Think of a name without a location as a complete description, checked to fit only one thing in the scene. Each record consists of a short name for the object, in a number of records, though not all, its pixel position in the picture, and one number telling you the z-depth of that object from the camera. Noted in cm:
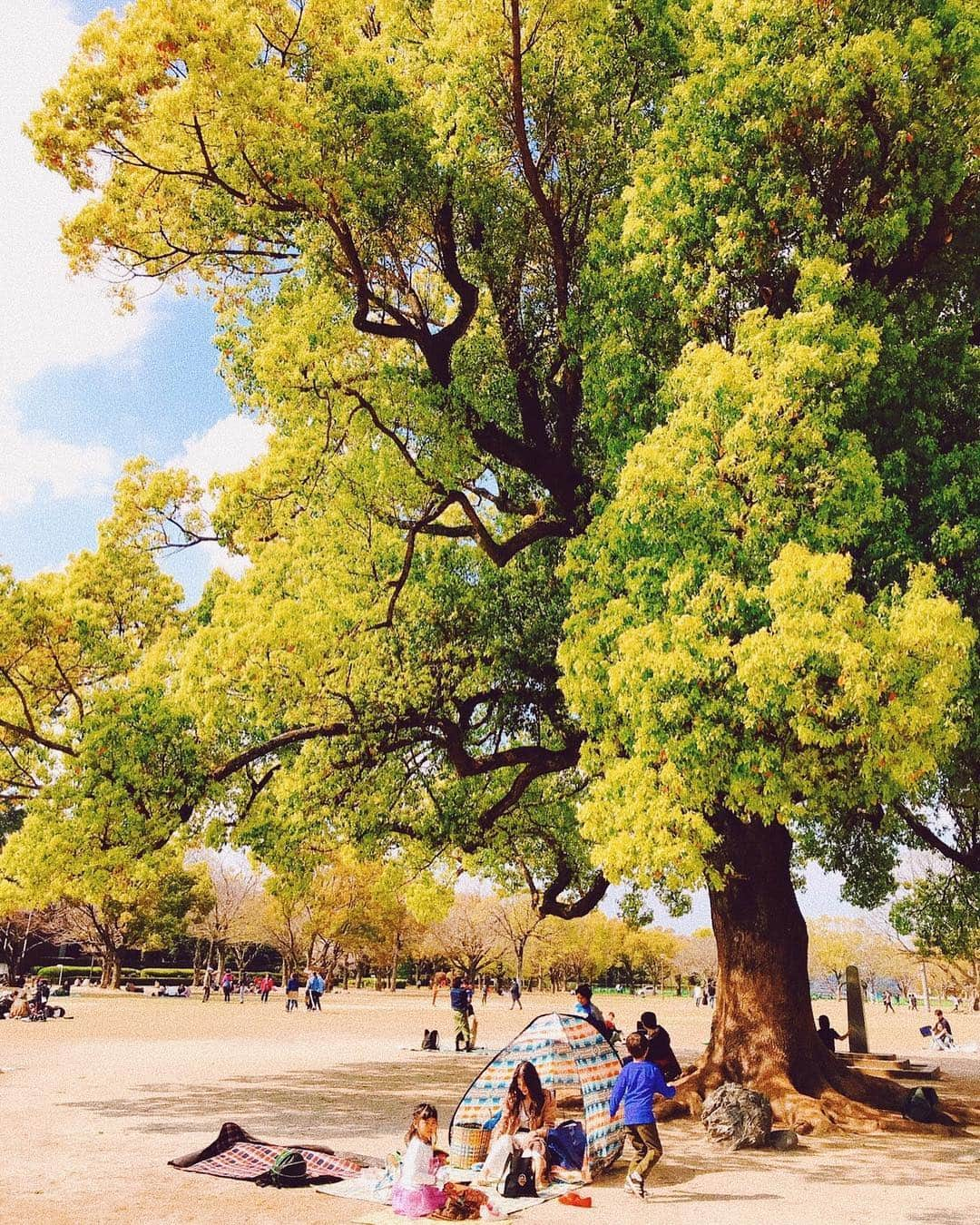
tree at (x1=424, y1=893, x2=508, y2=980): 6169
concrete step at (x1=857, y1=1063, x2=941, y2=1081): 1598
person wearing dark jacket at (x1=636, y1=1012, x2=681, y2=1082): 1247
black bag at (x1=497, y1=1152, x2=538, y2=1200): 788
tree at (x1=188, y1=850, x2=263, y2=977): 5331
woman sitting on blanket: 814
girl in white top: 706
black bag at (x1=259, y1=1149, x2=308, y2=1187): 805
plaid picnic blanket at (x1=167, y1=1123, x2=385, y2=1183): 834
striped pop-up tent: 961
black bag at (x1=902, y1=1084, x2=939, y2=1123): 1213
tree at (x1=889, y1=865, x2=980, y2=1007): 1780
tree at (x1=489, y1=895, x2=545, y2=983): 5666
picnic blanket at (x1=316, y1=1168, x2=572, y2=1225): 743
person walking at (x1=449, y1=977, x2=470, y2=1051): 2058
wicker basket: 860
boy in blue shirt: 821
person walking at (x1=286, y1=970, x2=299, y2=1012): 3929
